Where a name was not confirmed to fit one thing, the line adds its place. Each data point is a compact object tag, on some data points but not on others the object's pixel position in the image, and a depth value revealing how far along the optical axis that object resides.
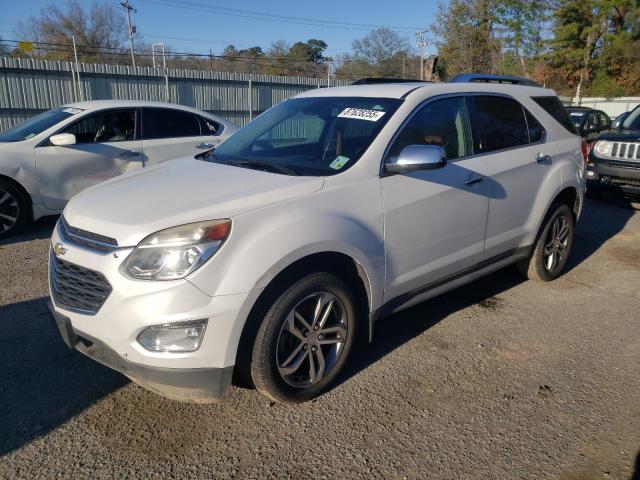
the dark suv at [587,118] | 12.11
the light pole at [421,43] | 38.99
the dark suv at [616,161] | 8.09
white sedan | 6.26
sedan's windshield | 6.50
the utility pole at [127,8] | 47.78
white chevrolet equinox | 2.53
